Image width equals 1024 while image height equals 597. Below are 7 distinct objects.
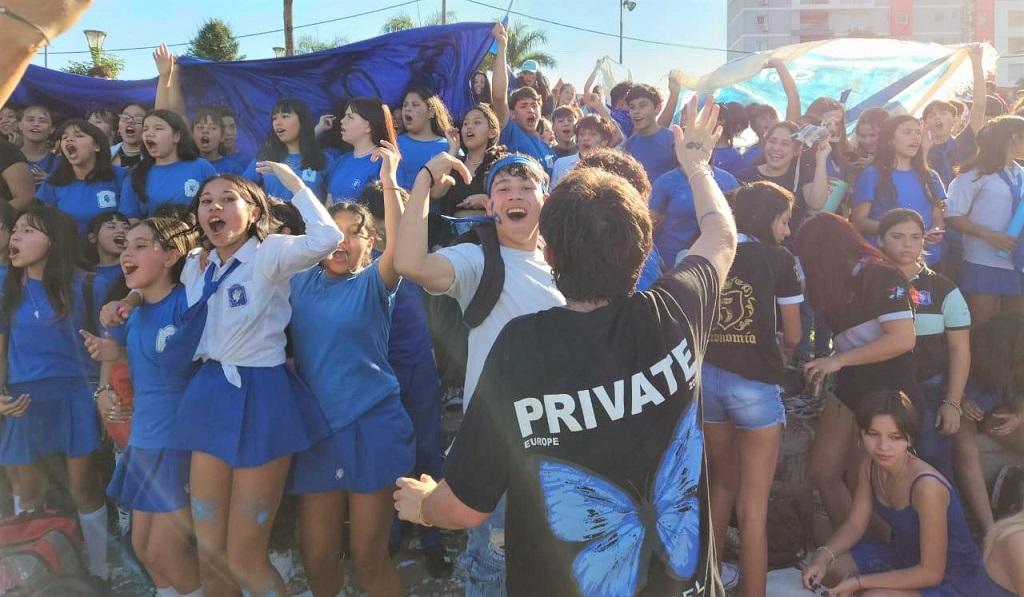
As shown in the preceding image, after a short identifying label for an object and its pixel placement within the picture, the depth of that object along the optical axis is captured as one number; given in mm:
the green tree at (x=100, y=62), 14684
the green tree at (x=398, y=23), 27339
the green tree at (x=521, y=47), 32406
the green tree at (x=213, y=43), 21938
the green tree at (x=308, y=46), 24305
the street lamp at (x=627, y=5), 36500
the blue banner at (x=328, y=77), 5871
